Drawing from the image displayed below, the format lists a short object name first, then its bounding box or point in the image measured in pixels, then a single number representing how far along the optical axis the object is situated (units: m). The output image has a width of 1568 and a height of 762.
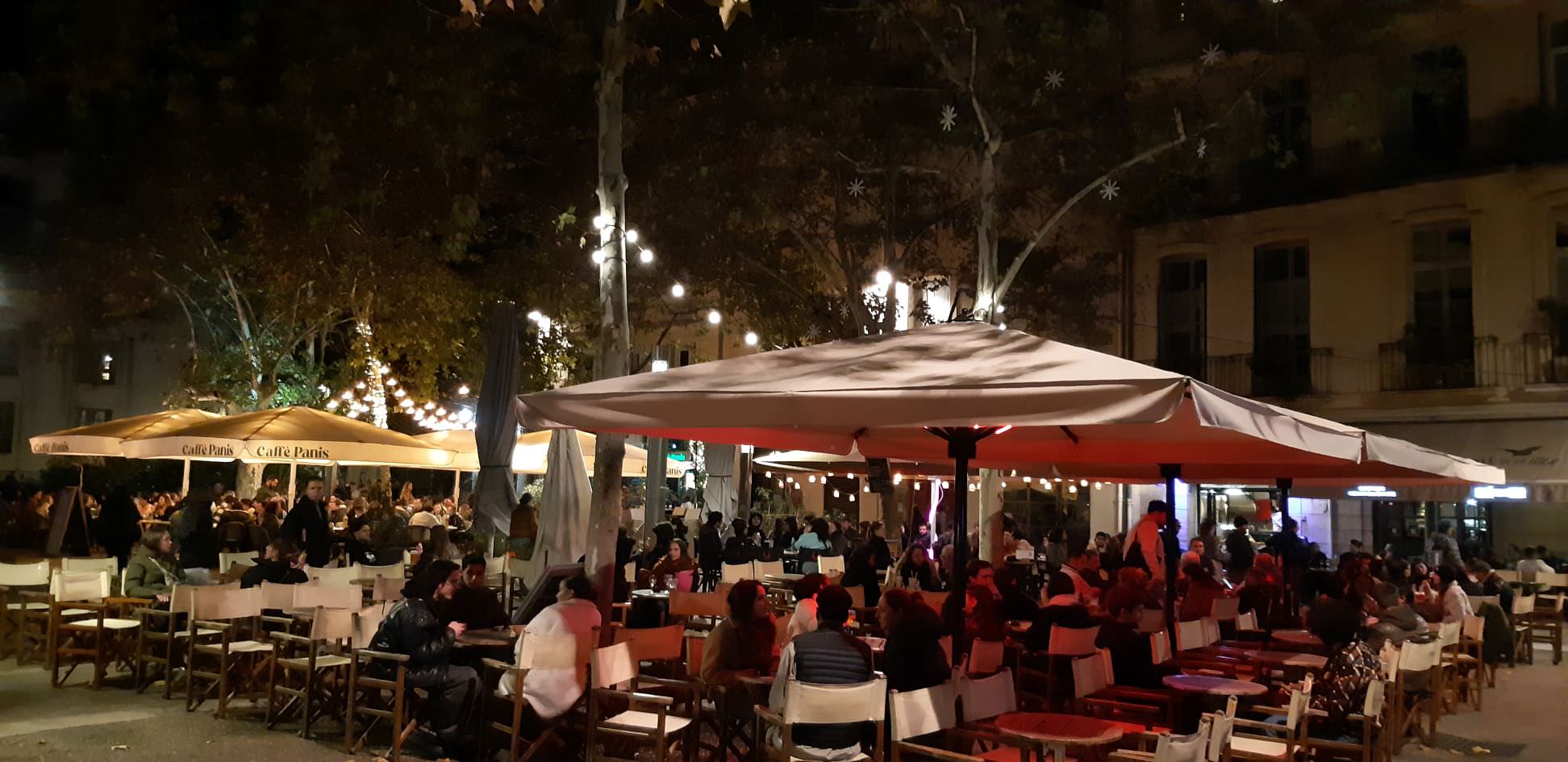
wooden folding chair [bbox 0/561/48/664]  10.84
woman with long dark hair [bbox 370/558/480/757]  7.60
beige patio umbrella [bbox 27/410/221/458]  13.35
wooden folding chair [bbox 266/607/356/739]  8.20
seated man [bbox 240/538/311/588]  10.12
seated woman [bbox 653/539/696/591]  13.26
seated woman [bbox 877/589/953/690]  6.53
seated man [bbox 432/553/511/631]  8.39
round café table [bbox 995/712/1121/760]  5.61
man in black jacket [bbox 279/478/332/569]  13.45
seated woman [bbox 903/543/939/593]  12.60
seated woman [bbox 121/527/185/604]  10.58
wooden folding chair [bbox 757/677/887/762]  5.58
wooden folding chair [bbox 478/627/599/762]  6.81
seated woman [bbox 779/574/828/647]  7.57
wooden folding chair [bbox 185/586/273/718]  8.75
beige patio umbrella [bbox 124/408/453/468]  12.10
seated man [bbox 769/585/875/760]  5.79
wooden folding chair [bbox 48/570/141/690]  9.81
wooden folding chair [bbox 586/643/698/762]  6.49
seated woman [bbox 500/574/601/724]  6.95
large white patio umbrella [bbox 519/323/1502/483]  4.84
